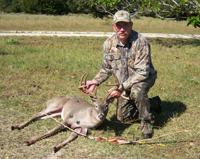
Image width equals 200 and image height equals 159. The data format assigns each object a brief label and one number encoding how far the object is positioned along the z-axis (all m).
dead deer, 4.00
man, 4.02
